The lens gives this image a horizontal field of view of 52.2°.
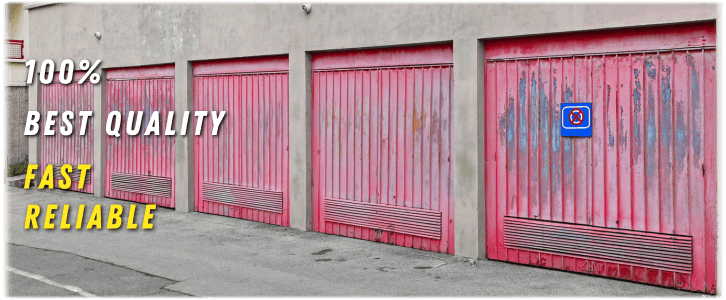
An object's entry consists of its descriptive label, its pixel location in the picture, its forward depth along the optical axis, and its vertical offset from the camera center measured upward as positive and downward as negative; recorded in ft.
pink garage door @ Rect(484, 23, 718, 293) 23.39 -0.28
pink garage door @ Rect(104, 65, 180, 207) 43.27 +0.24
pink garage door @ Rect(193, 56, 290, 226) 36.86 +0.30
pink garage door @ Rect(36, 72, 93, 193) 48.70 +0.87
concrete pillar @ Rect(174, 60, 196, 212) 41.34 +0.45
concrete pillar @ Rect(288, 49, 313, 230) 34.91 +0.52
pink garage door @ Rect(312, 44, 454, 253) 30.17 +0.11
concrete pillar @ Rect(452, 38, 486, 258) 28.22 +0.07
